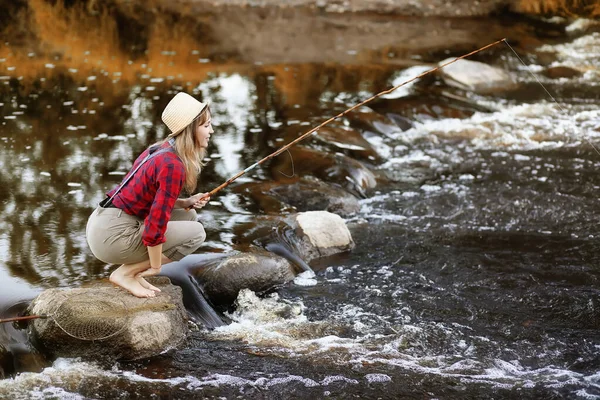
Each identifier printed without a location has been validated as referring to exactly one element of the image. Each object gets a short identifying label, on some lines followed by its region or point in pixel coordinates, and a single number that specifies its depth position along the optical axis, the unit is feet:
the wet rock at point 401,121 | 35.27
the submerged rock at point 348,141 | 31.10
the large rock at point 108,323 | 15.83
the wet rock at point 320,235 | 22.09
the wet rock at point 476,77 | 40.73
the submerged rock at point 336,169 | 27.58
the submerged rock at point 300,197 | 25.27
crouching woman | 15.16
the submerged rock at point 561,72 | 43.09
